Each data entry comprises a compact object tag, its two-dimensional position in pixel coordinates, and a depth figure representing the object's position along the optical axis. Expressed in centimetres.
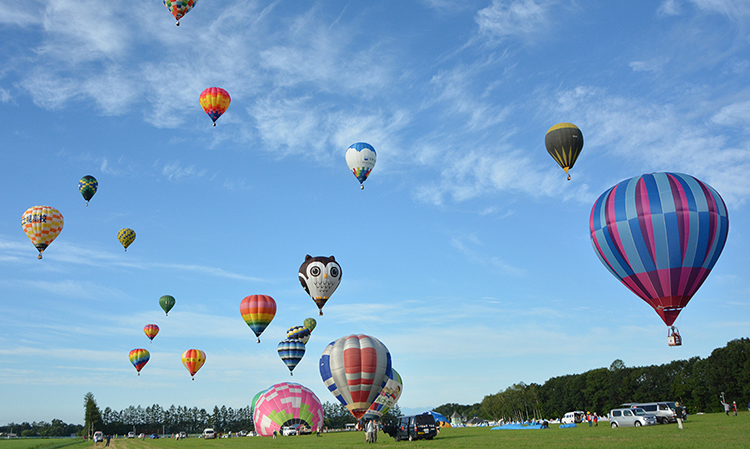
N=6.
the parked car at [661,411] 3897
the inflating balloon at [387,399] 6462
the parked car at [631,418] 3744
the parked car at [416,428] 3434
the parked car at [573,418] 6078
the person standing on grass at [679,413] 3052
